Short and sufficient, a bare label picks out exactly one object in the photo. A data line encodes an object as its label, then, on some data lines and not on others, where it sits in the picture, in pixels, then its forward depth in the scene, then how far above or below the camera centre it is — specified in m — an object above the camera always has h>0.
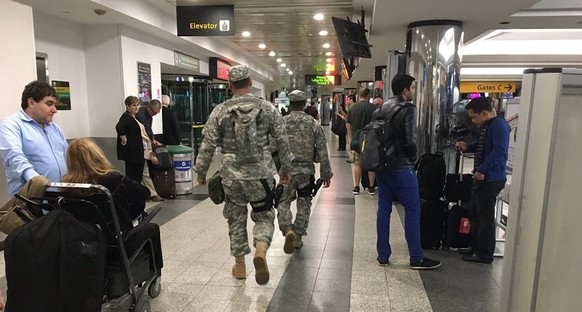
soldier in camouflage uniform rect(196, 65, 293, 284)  3.07 -0.42
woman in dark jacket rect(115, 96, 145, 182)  5.45 -0.57
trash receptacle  6.46 -1.08
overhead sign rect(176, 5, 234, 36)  6.32 +1.21
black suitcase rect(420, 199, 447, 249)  3.97 -1.16
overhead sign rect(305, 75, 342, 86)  19.69 +1.01
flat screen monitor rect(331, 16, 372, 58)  5.54 +0.88
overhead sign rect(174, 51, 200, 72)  8.41 +0.79
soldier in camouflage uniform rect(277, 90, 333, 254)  3.86 -0.53
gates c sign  18.94 +0.81
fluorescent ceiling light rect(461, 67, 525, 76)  14.39 +1.19
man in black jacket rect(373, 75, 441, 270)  3.30 -0.64
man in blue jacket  3.42 -0.60
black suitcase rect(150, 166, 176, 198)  6.08 -1.23
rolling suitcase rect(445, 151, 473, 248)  3.95 -1.04
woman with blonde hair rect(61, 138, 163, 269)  2.32 -0.45
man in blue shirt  2.77 -0.31
